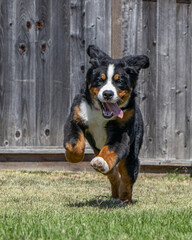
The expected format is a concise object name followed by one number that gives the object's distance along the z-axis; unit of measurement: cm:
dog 712
